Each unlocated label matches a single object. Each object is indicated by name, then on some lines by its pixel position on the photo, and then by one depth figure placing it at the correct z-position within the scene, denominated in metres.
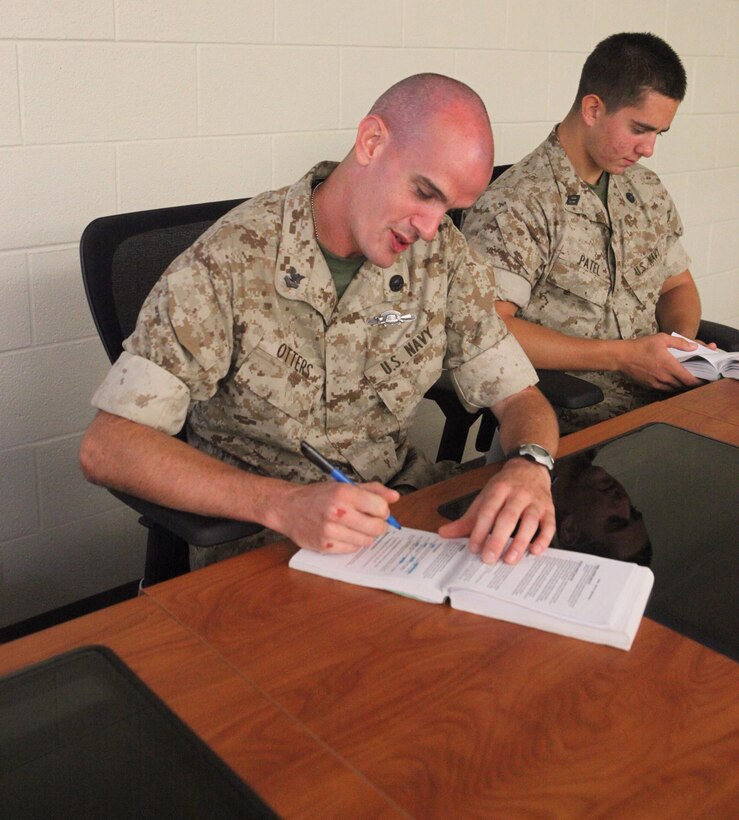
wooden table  0.85
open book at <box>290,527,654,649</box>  1.08
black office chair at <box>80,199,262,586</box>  1.50
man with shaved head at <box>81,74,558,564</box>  1.32
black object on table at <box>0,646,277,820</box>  0.82
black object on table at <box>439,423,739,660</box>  1.14
